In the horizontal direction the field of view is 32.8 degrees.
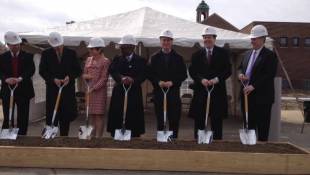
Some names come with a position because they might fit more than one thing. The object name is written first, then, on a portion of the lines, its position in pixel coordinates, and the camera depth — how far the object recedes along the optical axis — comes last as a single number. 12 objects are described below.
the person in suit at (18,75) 6.69
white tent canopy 11.32
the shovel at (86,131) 6.34
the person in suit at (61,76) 6.79
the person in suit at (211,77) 6.59
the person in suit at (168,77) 6.65
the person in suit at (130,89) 6.70
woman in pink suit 6.94
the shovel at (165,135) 6.23
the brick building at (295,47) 46.91
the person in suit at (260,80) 6.36
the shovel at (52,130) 6.29
